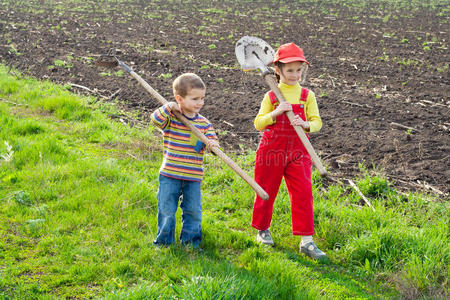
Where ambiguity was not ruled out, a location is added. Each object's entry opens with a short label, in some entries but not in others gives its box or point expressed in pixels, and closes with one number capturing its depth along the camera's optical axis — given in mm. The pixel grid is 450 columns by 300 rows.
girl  4207
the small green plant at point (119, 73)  11045
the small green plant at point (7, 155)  5477
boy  3916
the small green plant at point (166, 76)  10862
